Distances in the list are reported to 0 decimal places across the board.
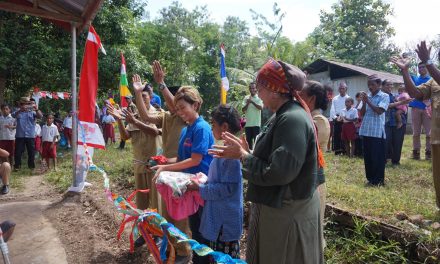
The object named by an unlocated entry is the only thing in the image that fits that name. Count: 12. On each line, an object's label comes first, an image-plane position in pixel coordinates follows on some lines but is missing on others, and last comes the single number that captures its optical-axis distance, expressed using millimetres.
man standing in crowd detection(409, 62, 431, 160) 8078
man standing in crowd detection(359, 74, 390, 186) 5625
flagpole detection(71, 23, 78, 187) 6328
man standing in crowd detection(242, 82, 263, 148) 8891
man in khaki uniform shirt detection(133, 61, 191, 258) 3762
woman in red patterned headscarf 1994
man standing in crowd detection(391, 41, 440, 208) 3738
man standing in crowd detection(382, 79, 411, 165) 7607
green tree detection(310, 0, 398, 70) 37438
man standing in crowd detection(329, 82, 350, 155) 9465
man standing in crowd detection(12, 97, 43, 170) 10391
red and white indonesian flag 5492
